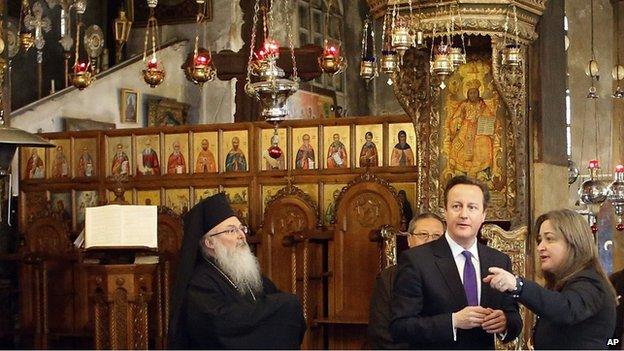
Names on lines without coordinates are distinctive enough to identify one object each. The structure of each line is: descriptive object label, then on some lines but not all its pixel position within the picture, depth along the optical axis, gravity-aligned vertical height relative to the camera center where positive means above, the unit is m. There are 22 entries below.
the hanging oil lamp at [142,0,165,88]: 11.30 +0.89
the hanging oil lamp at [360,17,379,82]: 10.68 +0.87
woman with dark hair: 5.50 -0.47
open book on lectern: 11.12 -0.40
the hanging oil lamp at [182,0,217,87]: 10.96 +0.90
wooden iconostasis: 12.90 +0.15
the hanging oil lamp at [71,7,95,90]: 12.55 +0.98
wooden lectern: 11.16 -1.01
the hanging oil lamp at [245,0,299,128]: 9.09 +0.63
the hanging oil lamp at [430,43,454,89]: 9.71 +0.81
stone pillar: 10.85 +0.50
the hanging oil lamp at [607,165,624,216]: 14.53 -0.20
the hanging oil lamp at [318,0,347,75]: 11.00 +0.96
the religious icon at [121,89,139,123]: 19.05 +1.06
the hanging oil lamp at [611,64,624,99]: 16.95 +1.27
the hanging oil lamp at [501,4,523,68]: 10.09 +0.94
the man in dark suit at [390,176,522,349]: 5.31 -0.48
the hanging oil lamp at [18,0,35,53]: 13.04 +1.39
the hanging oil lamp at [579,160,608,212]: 14.52 -0.21
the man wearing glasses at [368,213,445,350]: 7.42 -0.66
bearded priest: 6.61 -0.61
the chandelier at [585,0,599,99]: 16.62 +1.29
